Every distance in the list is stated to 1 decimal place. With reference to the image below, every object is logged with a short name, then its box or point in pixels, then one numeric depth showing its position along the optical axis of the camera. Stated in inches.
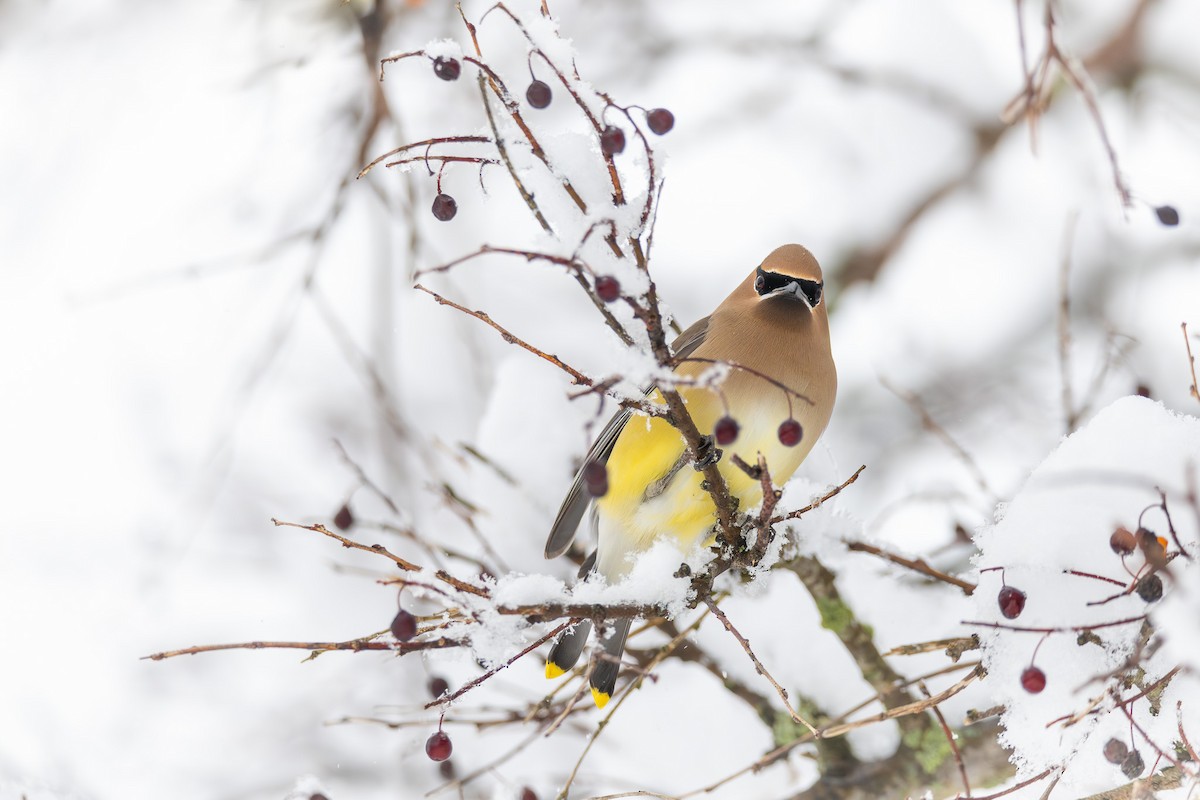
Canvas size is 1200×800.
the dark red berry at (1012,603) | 182.9
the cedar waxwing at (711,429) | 254.1
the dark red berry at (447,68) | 180.9
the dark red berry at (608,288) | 156.9
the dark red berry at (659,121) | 190.7
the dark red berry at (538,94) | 185.5
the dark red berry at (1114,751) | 179.2
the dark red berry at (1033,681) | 174.4
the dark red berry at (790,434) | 197.6
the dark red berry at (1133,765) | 181.0
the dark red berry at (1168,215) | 249.8
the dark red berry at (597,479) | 178.9
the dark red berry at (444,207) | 195.9
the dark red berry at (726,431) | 178.5
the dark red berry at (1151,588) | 167.8
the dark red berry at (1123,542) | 173.5
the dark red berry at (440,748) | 199.0
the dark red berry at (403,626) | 176.2
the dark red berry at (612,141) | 163.8
